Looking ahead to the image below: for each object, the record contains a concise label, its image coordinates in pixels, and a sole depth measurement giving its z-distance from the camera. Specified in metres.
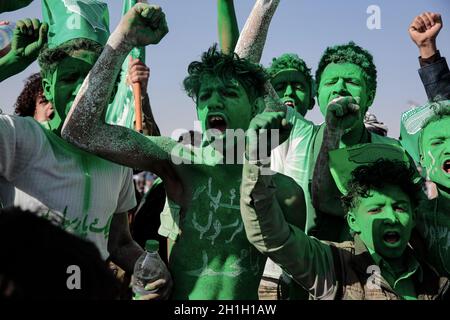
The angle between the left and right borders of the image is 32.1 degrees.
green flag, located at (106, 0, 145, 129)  4.49
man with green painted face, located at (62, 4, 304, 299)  2.99
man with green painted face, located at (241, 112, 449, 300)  2.80
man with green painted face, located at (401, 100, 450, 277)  3.37
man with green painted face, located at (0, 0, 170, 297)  3.14
